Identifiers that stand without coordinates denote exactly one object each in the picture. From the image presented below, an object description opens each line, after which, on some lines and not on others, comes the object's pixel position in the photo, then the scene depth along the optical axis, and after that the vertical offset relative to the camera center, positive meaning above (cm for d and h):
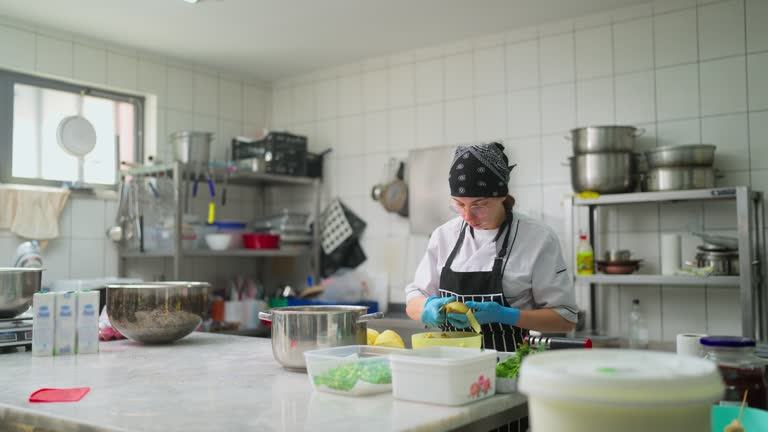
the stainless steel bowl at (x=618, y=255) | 376 -4
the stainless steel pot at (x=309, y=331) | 182 -22
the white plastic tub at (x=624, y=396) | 88 -19
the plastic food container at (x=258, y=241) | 480 +5
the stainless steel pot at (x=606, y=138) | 364 +58
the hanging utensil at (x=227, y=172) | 465 +52
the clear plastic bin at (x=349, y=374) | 151 -28
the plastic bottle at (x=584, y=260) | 374 -7
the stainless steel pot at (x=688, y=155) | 343 +46
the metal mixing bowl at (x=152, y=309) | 234 -21
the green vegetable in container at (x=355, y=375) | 151 -28
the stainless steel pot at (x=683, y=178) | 344 +34
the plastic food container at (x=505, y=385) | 152 -30
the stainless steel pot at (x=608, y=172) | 364 +40
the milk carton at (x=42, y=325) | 218 -24
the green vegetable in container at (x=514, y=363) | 153 -27
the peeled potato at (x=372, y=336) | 205 -27
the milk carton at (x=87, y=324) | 224 -25
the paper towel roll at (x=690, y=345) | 164 -24
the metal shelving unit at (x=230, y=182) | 437 +38
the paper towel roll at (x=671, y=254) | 361 -4
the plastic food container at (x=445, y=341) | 165 -23
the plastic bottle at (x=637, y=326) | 382 -44
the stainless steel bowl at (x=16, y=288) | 237 -14
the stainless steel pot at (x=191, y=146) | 453 +68
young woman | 228 -5
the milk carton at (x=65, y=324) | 221 -24
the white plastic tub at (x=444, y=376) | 139 -26
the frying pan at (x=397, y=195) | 480 +37
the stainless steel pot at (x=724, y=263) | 338 -8
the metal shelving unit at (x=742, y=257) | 326 -5
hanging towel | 405 +24
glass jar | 129 -23
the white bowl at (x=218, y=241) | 464 +5
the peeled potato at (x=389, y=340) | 190 -26
